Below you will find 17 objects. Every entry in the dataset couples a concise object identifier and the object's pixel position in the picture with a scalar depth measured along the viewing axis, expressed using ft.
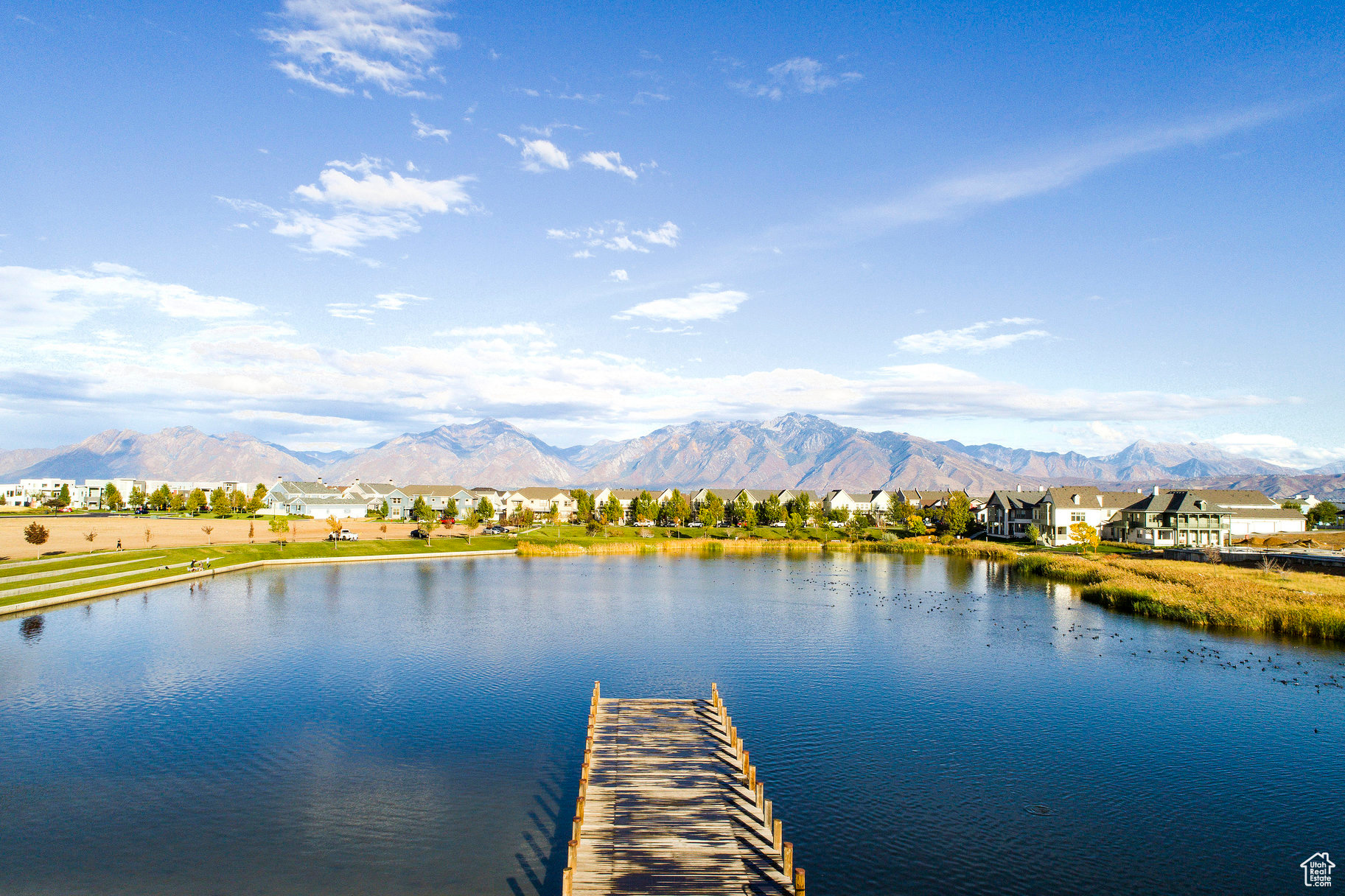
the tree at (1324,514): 467.11
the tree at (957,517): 498.28
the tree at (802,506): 595.06
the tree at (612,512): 580.71
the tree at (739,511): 585.10
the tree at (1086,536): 361.51
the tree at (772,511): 585.63
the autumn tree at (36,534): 263.08
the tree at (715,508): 590.55
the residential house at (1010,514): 479.41
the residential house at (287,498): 617.21
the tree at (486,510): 577.43
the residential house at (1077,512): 425.28
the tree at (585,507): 586.04
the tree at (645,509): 623.93
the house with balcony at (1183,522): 369.09
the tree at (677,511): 590.55
